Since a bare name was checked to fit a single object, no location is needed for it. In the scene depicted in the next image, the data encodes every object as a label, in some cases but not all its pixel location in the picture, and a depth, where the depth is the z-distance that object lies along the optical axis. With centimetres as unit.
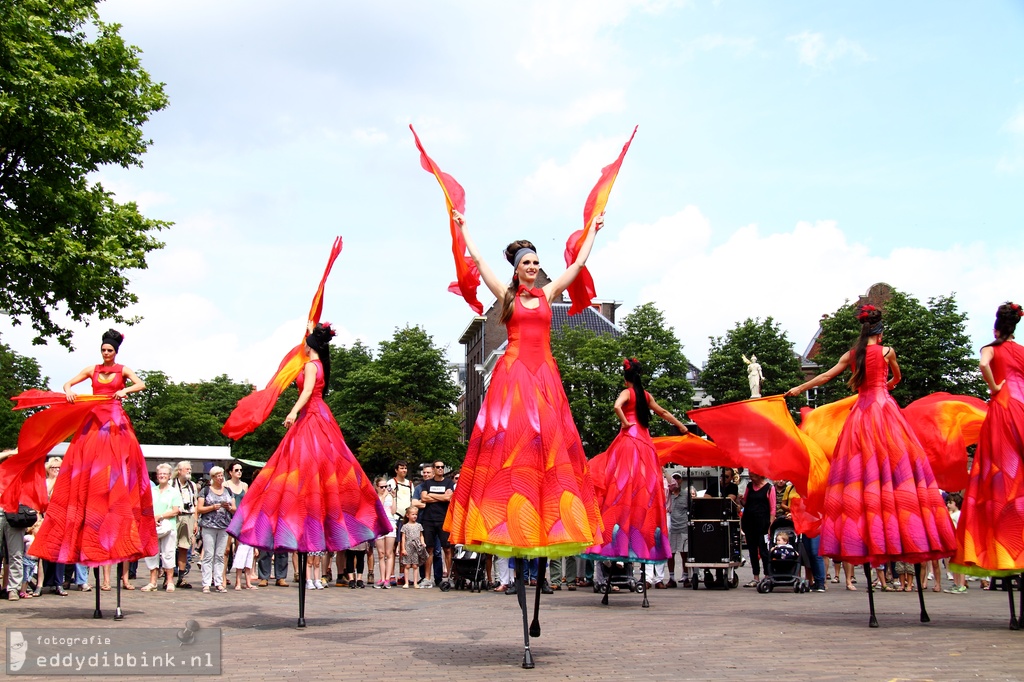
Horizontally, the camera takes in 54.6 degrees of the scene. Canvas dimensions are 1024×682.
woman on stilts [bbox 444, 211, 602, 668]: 699
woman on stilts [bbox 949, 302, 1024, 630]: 909
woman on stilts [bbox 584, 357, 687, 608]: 1231
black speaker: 1702
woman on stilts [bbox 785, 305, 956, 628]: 927
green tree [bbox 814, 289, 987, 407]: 4925
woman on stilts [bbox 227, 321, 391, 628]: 960
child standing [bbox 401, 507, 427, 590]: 1777
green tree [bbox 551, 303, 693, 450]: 5694
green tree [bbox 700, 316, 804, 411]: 5847
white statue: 2013
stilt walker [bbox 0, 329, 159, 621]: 1041
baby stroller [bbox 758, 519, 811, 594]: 1637
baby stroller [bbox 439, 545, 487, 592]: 1705
